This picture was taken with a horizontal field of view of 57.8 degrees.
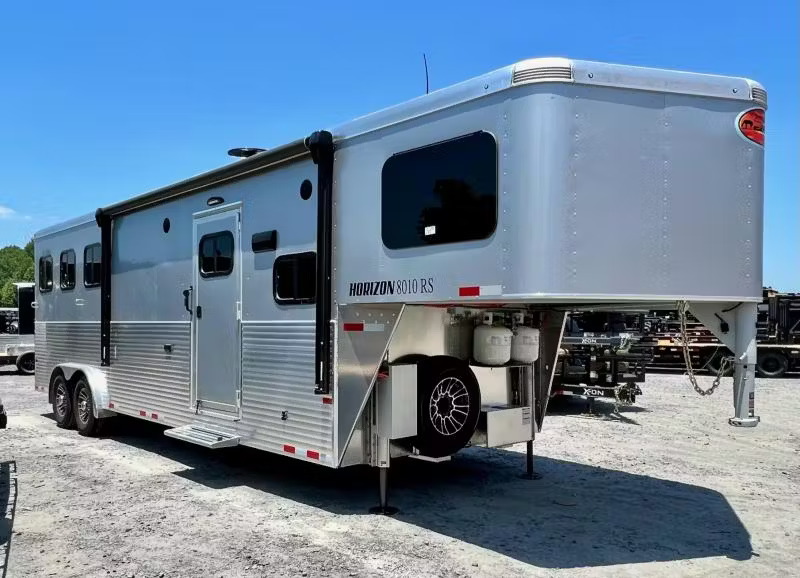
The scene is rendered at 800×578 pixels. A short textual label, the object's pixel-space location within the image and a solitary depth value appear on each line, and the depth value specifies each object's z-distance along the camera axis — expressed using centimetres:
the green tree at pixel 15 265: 9041
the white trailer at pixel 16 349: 2008
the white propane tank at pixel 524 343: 677
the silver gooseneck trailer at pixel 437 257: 458
